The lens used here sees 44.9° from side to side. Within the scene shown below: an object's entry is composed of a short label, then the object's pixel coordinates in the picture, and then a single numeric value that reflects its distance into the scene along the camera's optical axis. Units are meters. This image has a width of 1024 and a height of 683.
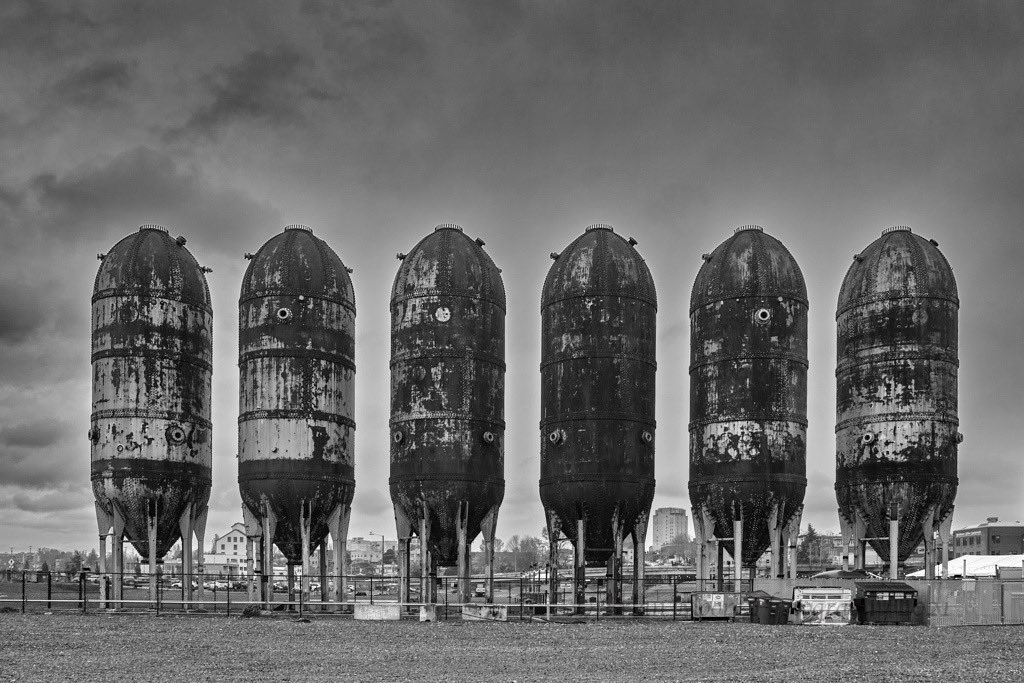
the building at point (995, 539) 133.50
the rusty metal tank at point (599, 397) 40.19
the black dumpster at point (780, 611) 35.72
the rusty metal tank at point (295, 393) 40.44
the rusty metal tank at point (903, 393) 40.75
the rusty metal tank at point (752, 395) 39.47
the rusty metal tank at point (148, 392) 41.53
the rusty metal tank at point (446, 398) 40.06
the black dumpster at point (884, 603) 35.56
